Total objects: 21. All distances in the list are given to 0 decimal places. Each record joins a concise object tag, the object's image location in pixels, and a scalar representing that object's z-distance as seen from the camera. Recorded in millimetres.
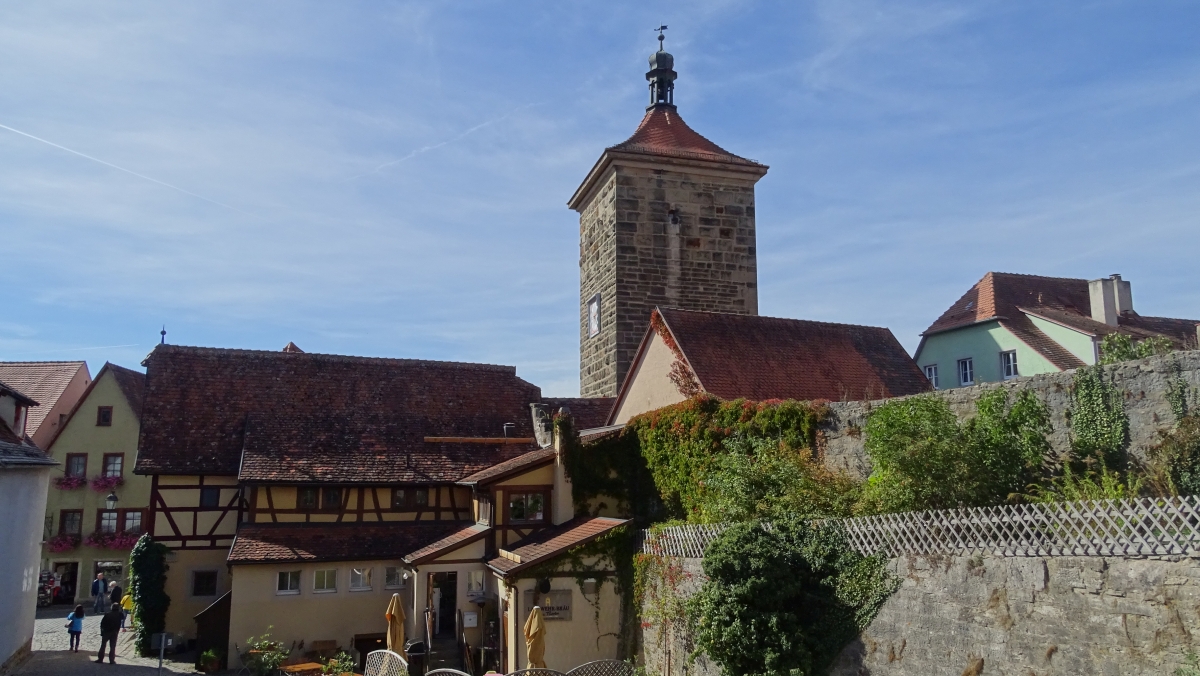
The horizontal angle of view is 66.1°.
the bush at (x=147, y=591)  20641
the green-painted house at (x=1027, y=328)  23906
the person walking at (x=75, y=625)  20203
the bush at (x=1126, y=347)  11258
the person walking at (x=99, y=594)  25844
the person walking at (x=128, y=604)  23572
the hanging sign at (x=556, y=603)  16906
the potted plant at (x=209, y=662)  19047
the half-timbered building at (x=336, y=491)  19844
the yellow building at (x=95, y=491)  30891
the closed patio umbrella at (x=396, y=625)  17688
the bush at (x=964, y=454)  10172
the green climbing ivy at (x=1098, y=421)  9703
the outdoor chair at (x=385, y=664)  9883
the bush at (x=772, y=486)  12414
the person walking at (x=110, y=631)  18562
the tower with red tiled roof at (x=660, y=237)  25547
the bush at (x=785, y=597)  10539
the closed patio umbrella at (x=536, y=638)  15375
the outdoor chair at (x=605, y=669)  12112
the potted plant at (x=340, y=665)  16734
